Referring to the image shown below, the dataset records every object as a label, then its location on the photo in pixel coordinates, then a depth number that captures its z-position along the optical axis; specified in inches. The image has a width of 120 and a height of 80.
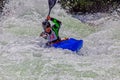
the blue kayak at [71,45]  537.3
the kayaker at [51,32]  540.7
